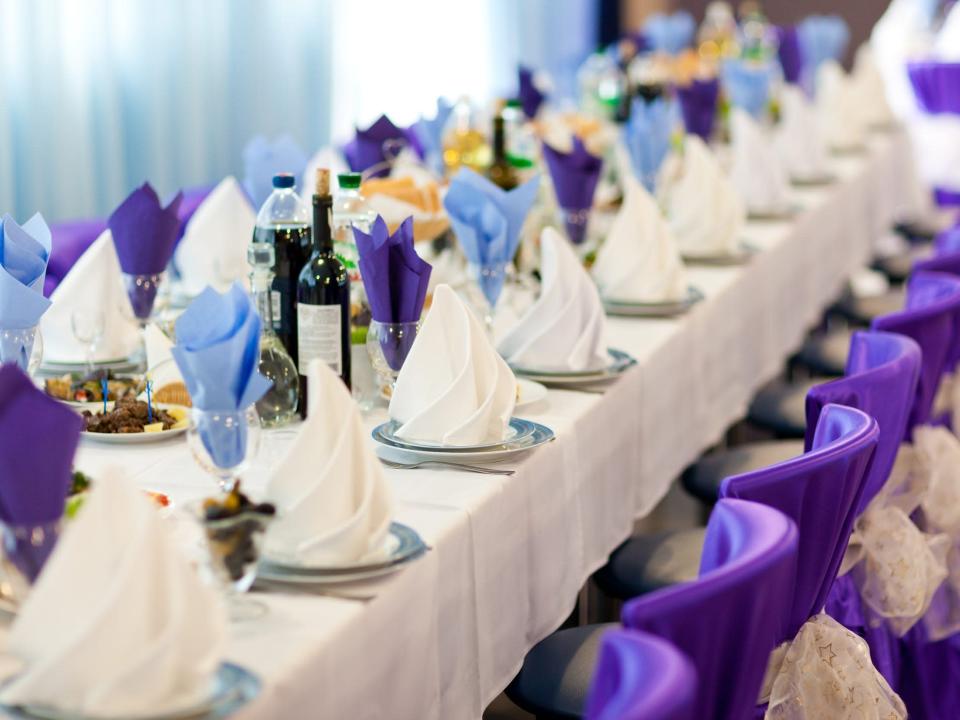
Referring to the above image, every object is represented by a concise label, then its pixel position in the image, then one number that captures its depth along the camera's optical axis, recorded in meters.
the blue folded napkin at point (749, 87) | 5.20
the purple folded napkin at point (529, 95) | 4.50
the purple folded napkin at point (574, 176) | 3.21
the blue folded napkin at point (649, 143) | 3.82
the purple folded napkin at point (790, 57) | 6.22
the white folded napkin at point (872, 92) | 6.20
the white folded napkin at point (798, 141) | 4.99
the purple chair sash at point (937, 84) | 6.47
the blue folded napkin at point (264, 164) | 3.13
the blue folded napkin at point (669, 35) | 6.75
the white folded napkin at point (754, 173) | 4.23
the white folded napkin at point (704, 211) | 3.58
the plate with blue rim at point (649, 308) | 2.96
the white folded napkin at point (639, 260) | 3.01
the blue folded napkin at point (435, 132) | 3.82
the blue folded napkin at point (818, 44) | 6.50
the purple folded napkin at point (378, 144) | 3.41
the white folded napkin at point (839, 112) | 5.77
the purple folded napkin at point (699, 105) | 4.55
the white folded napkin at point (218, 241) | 3.08
